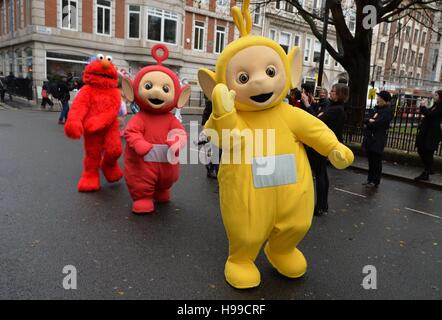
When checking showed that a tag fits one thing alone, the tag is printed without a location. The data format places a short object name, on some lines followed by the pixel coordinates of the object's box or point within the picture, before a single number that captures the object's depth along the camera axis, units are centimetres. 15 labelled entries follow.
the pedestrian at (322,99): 755
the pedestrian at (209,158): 696
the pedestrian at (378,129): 688
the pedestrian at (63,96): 1343
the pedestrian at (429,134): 738
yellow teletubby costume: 304
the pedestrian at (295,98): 697
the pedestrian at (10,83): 2272
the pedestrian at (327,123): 533
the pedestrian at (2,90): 2040
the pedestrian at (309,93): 756
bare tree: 1173
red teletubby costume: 482
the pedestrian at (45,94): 1805
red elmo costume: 562
